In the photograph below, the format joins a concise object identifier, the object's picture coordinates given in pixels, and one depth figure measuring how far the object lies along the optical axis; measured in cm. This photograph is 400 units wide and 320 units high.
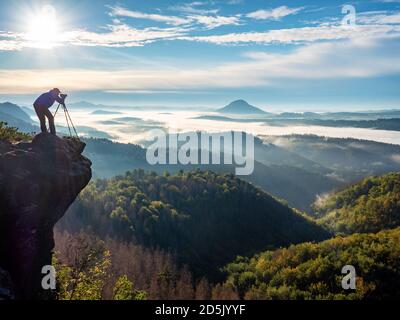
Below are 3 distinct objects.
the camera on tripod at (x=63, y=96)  3913
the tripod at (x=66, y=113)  3874
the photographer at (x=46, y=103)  3850
